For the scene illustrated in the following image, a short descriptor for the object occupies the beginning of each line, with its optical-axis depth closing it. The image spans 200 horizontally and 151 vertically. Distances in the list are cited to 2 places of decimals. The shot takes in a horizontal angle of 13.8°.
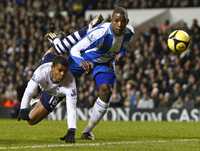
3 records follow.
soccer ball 14.92
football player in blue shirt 14.37
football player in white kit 13.52
